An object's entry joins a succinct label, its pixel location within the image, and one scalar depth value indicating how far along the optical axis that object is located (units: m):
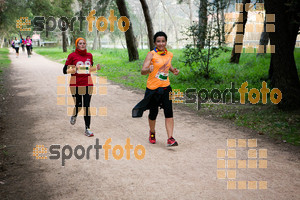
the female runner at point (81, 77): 6.02
